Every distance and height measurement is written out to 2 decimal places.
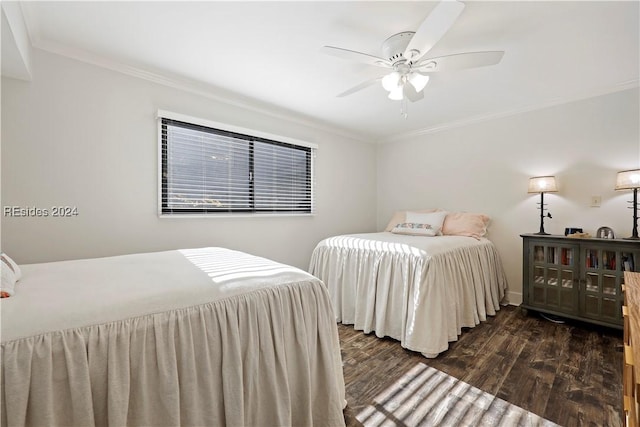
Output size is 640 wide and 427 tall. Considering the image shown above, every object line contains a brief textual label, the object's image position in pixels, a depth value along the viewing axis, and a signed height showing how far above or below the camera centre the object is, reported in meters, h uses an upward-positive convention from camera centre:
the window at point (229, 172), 2.53 +0.41
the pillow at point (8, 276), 1.00 -0.27
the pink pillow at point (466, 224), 3.25 -0.18
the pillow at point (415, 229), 3.22 -0.23
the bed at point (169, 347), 0.83 -0.49
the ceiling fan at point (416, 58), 1.44 +0.98
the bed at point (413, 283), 2.22 -0.69
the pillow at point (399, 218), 3.83 -0.11
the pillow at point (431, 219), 3.29 -0.11
